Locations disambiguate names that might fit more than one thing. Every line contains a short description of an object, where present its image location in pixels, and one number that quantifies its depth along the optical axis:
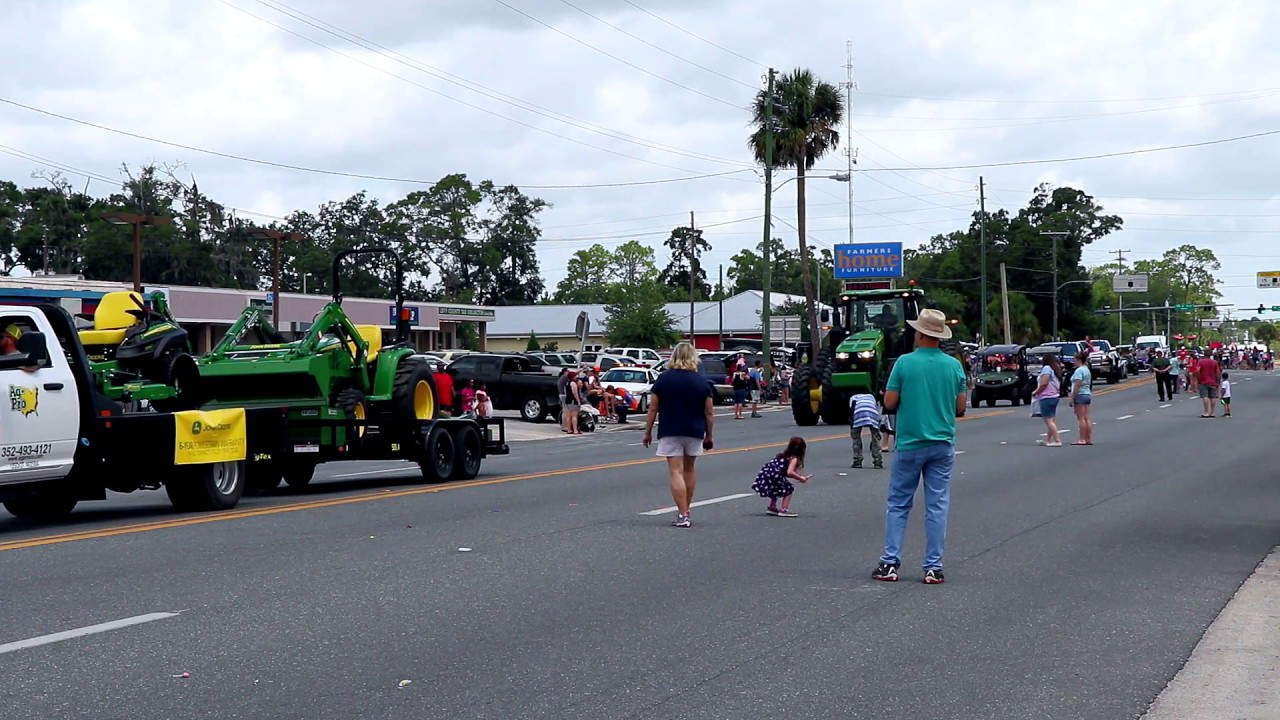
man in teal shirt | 10.08
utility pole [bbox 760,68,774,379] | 50.16
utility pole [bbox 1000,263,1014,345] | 85.50
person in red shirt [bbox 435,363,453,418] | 19.16
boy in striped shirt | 19.84
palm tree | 54.72
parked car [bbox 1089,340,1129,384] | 68.81
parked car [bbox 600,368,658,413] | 41.62
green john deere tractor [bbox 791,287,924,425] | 32.88
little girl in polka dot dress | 14.34
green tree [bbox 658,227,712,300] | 139.50
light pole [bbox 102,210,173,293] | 34.16
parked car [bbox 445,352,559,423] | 38.31
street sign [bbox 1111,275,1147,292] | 130.62
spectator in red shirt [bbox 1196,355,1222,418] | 36.44
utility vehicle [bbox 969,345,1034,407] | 45.53
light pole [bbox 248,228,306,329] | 41.97
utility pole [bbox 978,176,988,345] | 79.68
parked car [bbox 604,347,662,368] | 60.78
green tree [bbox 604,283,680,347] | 79.69
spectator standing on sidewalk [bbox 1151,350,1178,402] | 47.06
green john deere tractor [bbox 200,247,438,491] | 16.61
